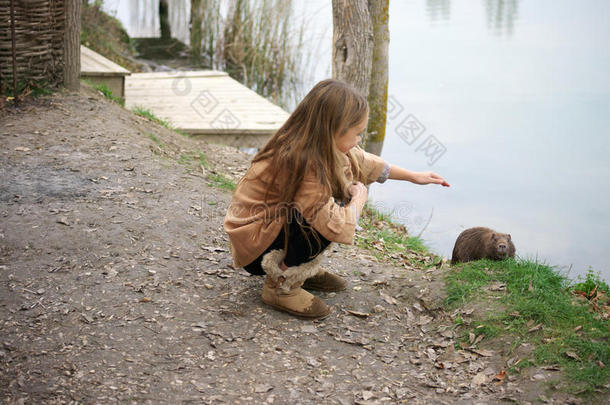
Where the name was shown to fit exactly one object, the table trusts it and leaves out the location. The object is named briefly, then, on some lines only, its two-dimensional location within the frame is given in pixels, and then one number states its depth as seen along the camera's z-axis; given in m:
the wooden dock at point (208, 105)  6.55
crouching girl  2.52
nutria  3.37
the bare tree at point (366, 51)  4.45
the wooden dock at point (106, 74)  6.45
